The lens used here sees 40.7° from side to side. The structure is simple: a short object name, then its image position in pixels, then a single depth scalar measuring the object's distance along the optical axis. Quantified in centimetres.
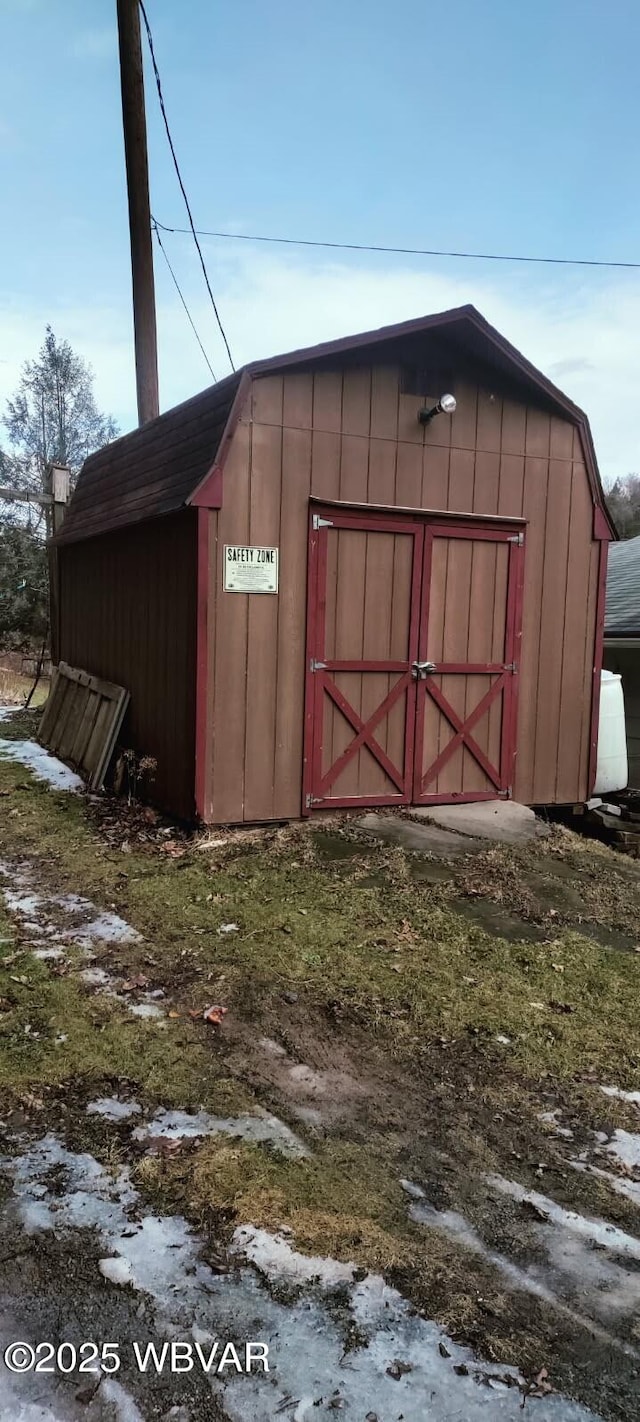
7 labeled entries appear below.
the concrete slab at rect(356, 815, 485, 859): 575
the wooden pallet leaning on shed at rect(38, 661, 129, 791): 759
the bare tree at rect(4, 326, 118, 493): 2855
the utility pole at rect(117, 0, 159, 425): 1052
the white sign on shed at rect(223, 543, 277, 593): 581
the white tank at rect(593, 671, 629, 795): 754
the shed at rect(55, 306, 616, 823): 587
